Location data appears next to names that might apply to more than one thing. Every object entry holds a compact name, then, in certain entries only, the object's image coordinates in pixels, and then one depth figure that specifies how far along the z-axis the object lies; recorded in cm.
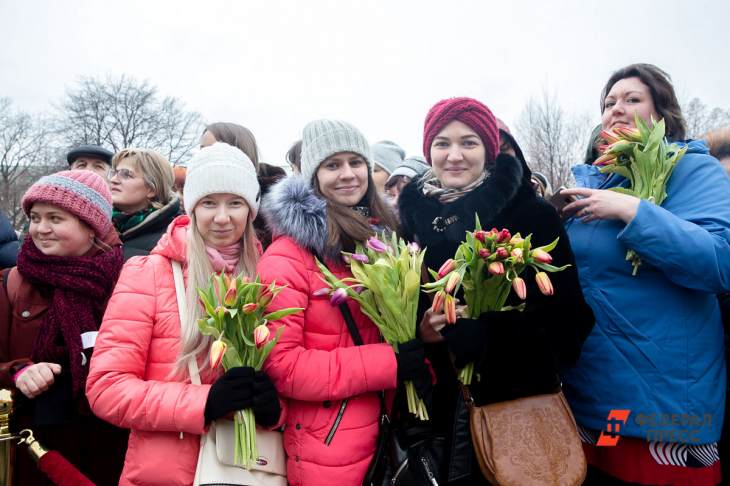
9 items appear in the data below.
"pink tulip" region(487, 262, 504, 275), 181
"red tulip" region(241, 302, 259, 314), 180
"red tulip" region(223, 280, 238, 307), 180
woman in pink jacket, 190
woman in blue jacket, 208
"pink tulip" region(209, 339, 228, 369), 171
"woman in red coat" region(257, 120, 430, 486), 200
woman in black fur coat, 207
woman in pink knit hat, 235
